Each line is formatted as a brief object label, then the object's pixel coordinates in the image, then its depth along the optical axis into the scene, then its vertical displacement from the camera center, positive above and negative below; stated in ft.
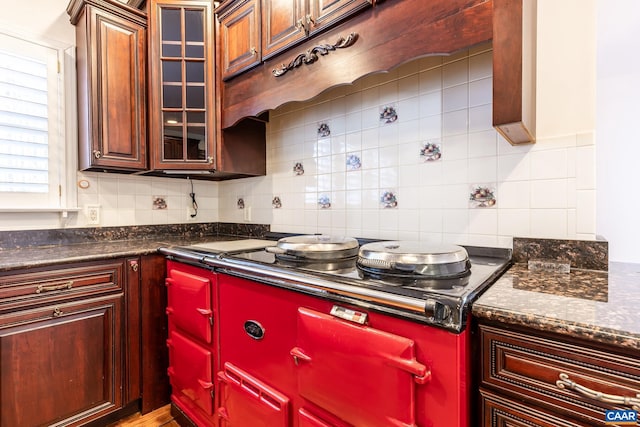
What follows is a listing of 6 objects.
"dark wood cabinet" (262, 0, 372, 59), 4.06 +2.74
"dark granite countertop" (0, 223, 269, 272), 4.72 -0.67
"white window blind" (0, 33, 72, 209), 5.64 +1.62
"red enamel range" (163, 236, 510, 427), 2.36 -1.19
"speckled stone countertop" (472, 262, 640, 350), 1.88 -0.72
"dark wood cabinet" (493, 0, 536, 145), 2.83 +1.34
